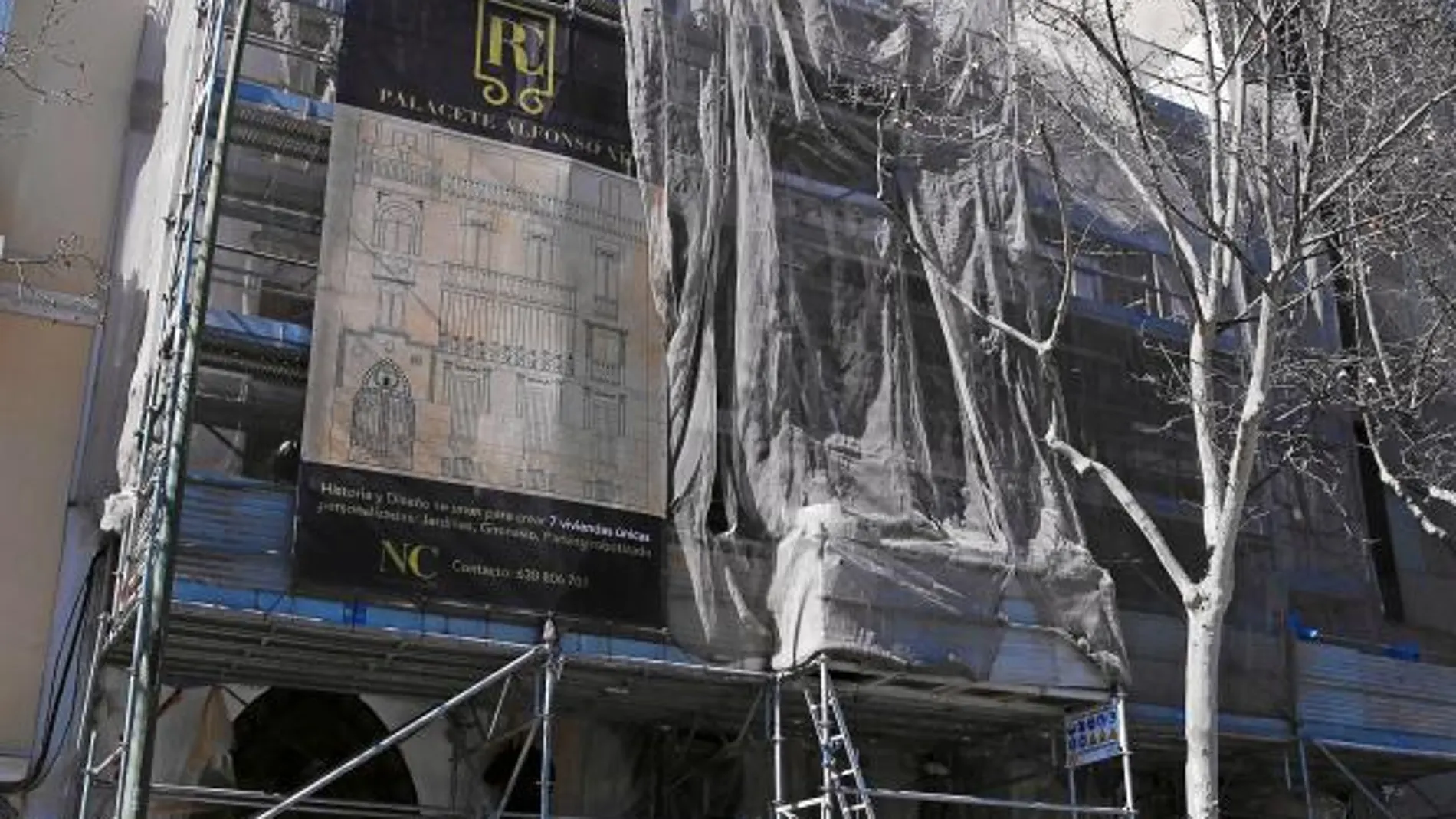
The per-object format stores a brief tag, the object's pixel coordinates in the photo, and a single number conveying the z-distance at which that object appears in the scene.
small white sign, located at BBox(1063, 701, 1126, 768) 12.30
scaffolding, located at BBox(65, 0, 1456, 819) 10.70
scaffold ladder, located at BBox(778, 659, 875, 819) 11.05
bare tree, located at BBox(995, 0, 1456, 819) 11.76
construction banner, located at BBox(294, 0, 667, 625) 11.12
